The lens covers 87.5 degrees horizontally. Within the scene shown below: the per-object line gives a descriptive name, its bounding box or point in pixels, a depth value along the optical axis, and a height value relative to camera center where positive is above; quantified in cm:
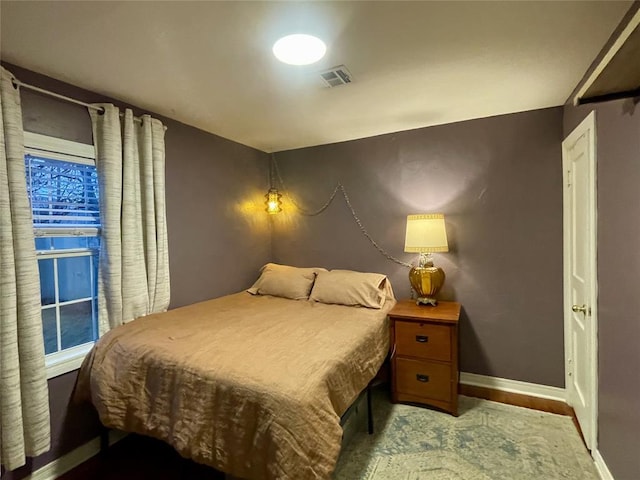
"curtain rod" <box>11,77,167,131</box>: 174 +81
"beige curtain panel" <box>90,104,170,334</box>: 214 +12
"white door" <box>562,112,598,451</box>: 186 -35
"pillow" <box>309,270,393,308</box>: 268 -51
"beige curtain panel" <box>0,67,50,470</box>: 161 -38
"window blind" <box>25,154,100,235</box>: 190 +25
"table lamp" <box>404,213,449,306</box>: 262 -17
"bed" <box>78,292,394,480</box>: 136 -73
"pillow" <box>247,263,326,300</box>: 299 -48
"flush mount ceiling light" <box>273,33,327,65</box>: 152 +86
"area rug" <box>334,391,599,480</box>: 186 -138
